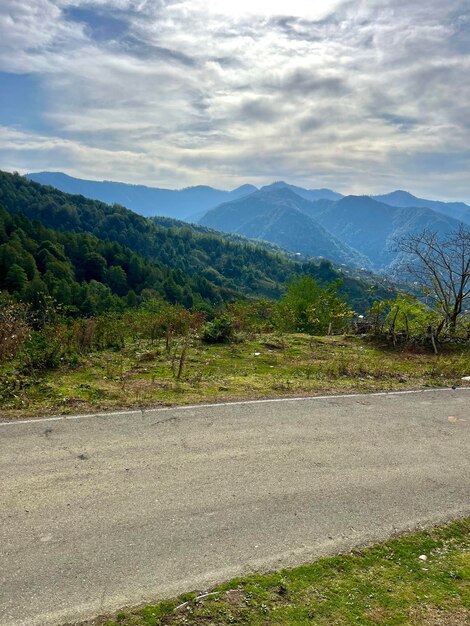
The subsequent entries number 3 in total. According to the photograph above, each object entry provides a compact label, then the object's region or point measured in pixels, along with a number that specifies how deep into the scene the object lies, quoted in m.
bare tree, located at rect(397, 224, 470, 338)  17.86
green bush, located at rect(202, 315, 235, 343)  16.28
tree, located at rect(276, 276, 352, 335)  26.84
